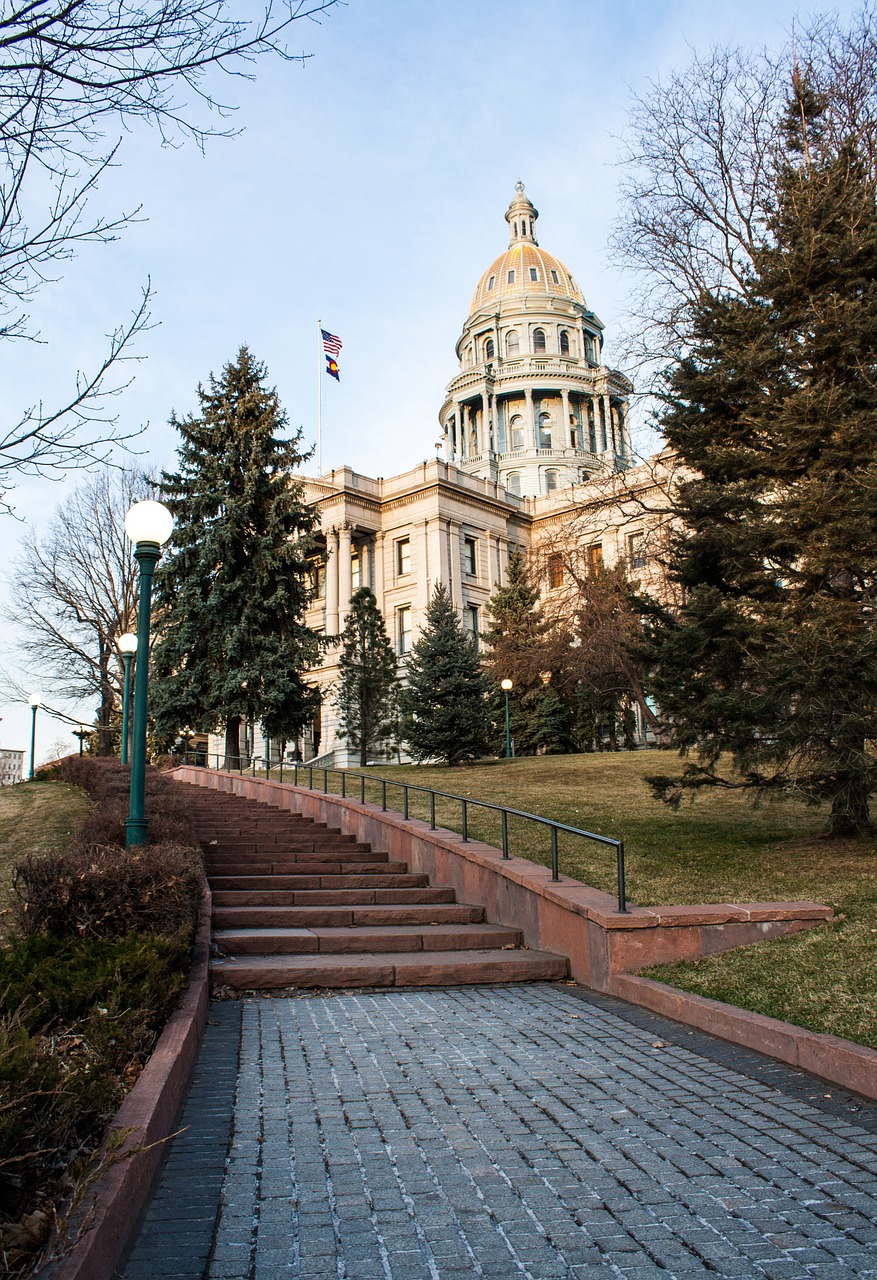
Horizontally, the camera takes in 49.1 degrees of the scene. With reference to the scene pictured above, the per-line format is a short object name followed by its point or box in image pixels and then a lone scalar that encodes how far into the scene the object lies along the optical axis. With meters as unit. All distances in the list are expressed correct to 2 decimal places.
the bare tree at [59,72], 4.57
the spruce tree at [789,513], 9.84
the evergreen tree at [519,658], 39.16
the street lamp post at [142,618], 9.25
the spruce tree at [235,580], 29.55
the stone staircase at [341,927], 8.56
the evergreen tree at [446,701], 30.58
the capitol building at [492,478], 55.78
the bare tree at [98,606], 36.91
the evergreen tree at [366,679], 38.84
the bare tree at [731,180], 13.66
